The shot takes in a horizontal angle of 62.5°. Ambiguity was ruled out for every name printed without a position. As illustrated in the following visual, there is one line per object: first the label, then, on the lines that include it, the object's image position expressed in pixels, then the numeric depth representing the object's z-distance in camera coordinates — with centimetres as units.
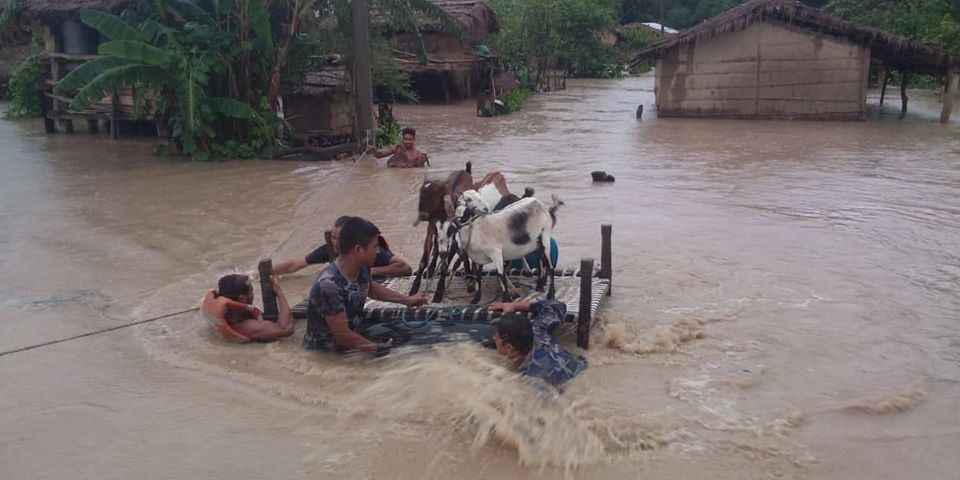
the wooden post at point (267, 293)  538
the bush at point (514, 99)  2311
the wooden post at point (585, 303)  484
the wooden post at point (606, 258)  600
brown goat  508
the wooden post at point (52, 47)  1644
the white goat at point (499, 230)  499
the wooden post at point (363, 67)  1305
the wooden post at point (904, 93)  1975
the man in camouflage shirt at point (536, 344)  441
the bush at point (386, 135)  1482
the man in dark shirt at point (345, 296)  468
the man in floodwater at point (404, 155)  1251
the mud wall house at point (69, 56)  1536
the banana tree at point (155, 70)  1146
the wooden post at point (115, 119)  1648
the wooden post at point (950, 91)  1786
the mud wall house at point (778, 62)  1833
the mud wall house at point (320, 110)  1443
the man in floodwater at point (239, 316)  532
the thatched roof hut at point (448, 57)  2480
